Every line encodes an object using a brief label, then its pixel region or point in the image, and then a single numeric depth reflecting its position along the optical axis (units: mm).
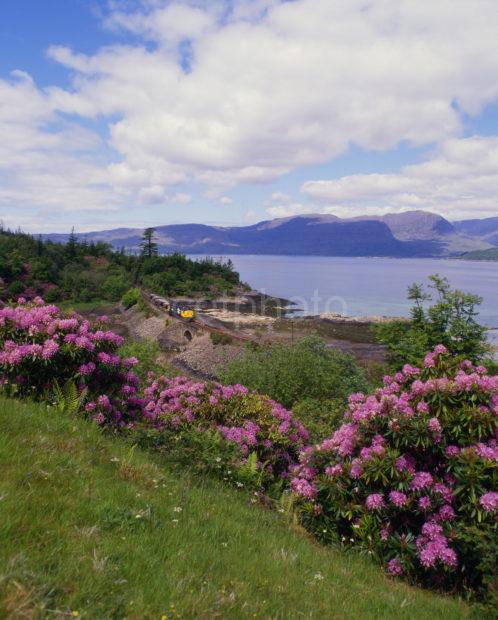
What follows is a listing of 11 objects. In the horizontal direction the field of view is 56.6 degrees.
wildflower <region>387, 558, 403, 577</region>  6012
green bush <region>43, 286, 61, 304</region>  88062
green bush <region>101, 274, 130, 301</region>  96438
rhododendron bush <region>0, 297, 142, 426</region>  8477
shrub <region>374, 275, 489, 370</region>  23000
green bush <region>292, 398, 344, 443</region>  14269
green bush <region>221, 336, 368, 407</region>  23422
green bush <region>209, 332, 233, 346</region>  53844
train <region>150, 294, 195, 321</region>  66688
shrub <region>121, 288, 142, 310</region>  85062
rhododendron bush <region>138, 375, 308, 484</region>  9643
